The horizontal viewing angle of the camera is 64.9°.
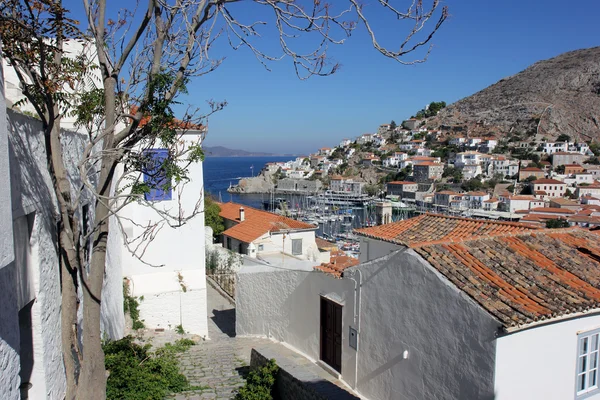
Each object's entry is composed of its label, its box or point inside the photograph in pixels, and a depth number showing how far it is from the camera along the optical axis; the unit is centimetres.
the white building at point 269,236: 2570
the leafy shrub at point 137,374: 700
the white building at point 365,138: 17950
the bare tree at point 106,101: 458
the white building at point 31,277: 419
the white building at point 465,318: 610
